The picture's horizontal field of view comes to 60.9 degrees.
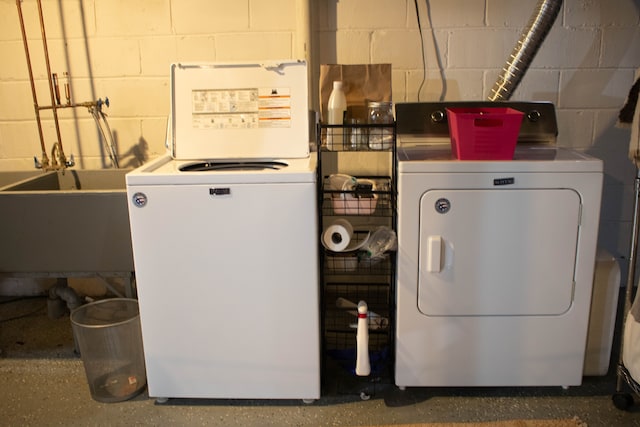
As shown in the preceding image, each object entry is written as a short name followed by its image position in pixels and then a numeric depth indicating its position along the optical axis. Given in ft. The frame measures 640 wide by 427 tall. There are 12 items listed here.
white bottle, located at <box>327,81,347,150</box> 6.49
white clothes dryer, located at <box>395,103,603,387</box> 5.90
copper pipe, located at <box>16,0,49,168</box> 8.19
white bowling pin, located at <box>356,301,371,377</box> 6.17
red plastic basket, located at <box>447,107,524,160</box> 5.94
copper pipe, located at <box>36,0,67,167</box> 8.24
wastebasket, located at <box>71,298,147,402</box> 6.55
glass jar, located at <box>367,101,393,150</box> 6.44
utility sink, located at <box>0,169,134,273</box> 7.03
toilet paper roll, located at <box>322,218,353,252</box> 6.19
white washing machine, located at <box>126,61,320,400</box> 5.86
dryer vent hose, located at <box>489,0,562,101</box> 7.49
